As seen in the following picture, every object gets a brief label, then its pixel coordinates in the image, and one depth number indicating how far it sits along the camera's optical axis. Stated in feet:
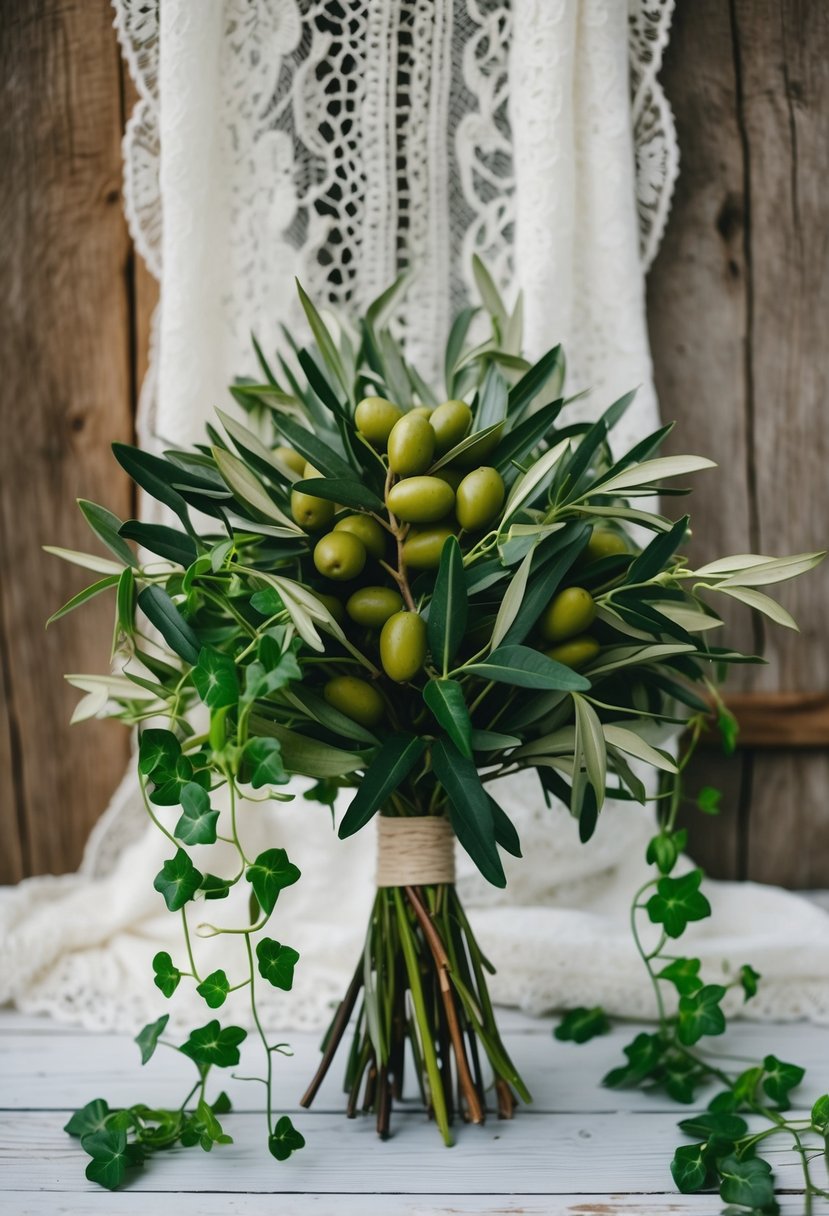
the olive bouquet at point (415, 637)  2.04
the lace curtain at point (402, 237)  3.16
